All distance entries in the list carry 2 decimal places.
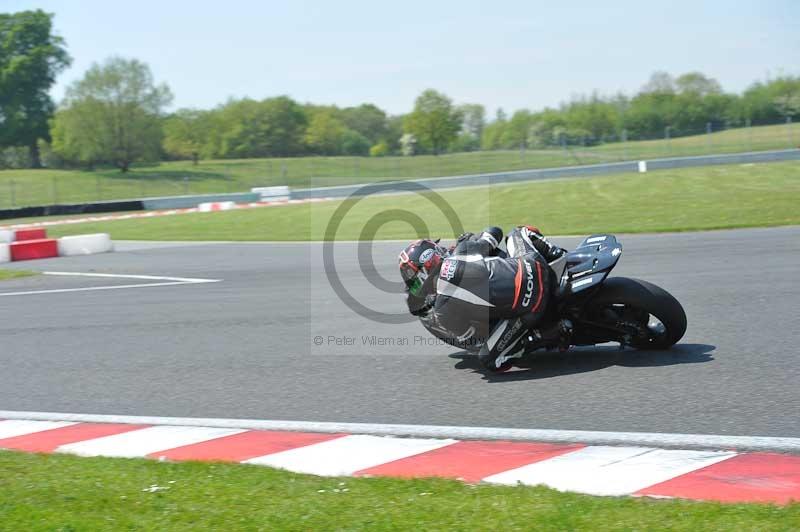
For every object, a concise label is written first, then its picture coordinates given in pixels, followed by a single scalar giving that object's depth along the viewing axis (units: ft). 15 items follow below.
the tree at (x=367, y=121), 289.99
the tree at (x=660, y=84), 245.24
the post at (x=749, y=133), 140.31
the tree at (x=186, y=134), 216.33
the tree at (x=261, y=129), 239.09
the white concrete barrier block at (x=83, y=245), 61.93
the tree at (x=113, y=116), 189.67
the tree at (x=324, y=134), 242.99
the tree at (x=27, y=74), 233.76
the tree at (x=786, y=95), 179.63
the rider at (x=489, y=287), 19.48
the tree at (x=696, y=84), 235.61
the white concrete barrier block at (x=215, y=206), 102.80
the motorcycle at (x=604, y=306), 19.67
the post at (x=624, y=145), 148.38
